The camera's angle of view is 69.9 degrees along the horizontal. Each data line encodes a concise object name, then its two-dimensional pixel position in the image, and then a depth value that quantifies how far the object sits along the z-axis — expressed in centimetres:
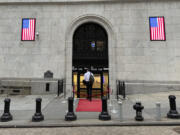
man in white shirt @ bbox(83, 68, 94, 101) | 938
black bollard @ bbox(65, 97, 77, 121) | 536
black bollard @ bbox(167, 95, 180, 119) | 543
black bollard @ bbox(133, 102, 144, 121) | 525
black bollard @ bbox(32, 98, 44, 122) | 529
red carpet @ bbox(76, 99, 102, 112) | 708
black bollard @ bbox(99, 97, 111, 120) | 538
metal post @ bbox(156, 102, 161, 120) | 524
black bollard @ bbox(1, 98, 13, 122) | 534
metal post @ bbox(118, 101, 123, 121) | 520
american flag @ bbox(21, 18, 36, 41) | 1238
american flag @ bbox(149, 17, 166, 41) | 1195
